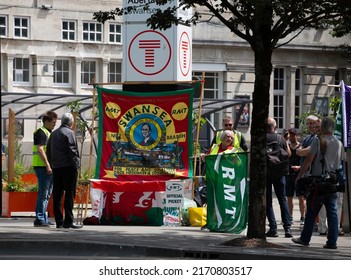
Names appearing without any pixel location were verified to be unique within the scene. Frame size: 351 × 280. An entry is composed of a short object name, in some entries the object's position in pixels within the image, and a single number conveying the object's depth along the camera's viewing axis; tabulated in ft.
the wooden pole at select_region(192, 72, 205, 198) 63.74
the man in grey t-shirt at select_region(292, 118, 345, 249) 51.75
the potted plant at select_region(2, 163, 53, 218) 72.28
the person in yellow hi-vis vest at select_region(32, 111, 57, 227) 62.49
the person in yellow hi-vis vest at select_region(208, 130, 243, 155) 60.08
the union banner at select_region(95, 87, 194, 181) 63.98
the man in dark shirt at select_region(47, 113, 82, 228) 59.67
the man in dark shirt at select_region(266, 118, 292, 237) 58.29
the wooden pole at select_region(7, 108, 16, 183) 75.72
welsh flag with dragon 63.41
